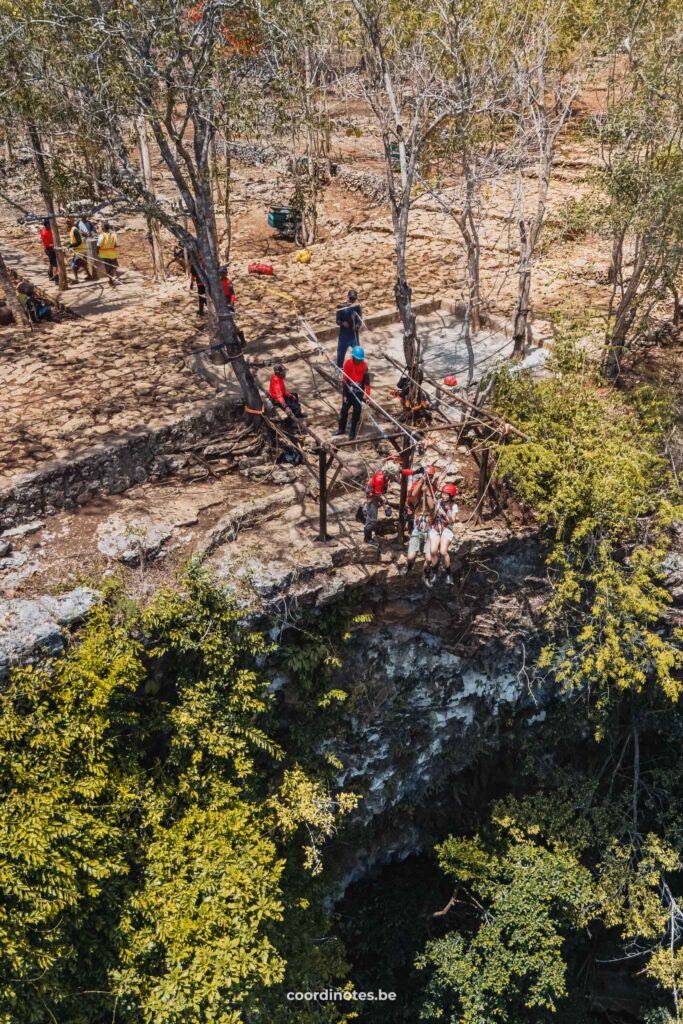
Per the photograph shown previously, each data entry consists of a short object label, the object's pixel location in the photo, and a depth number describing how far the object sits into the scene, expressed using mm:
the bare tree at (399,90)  10234
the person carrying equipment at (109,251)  15422
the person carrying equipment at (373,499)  9453
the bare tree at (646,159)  11164
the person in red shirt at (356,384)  10391
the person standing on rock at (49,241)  15151
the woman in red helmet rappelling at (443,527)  9172
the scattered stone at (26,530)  9852
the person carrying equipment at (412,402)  10941
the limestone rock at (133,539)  9523
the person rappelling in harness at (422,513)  9281
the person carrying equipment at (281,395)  10656
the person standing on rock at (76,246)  15191
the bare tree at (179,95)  9375
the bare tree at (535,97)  11391
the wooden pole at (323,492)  9125
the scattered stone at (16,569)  9086
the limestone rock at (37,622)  8258
